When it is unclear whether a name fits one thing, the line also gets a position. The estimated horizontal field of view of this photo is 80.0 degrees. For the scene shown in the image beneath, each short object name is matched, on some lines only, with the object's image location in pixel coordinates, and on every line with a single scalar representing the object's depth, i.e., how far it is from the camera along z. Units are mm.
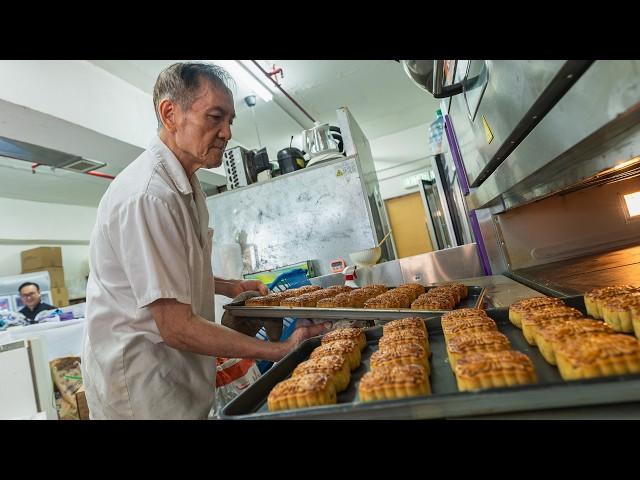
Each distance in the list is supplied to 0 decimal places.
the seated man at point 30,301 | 6100
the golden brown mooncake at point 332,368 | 925
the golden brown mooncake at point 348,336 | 1191
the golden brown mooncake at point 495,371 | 705
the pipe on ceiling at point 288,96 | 4203
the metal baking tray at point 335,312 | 1416
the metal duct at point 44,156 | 3640
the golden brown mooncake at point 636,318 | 818
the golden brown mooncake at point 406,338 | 1062
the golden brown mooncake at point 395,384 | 753
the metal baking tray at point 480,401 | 571
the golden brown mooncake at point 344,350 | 1053
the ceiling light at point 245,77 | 3897
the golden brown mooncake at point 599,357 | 632
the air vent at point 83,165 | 4469
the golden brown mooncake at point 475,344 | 871
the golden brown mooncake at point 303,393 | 788
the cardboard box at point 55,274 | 7288
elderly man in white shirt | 1229
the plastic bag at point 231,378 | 1775
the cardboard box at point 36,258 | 7219
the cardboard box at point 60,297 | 7344
